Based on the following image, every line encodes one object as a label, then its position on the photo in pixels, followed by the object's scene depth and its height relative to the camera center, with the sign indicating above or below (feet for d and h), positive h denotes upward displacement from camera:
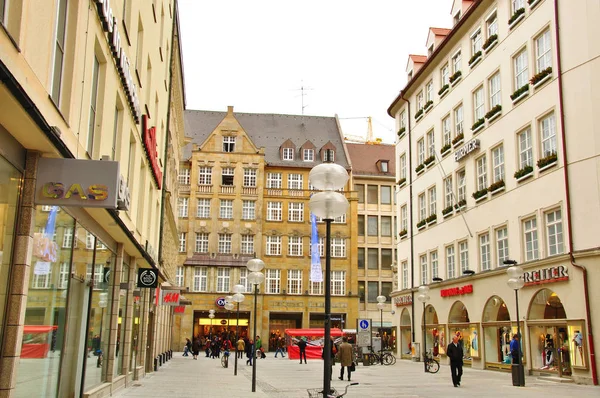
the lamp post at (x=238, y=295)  94.41 +5.48
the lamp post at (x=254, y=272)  68.39 +6.46
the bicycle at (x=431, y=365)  100.63 -3.91
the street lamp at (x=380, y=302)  131.48 +7.07
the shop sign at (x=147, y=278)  72.64 +5.90
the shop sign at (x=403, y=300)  144.46 +8.18
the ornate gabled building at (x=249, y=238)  209.46 +30.52
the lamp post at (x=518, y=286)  73.20 +5.82
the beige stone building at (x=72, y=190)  26.73 +6.90
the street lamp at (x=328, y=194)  31.40 +6.57
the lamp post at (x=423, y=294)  109.91 +7.02
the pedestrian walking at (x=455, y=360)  75.05 -2.35
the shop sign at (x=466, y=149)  110.42 +31.49
